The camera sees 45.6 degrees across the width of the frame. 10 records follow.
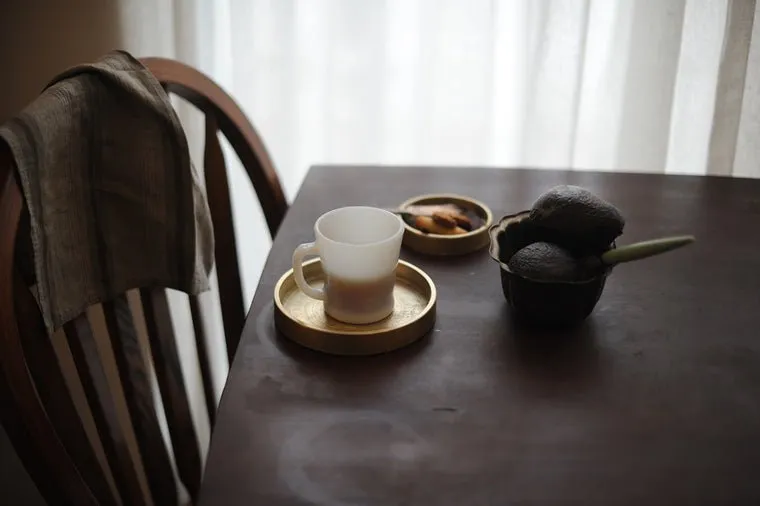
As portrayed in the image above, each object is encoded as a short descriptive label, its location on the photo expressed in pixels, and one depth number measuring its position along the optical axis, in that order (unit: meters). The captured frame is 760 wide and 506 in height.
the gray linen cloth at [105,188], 0.84
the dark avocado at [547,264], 0.86
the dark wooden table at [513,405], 0.69
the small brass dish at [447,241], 1.03
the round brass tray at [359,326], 0.85
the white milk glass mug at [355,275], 0.86
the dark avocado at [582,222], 0.87
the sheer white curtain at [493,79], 1.48
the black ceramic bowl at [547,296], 0.86
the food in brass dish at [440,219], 1.05
